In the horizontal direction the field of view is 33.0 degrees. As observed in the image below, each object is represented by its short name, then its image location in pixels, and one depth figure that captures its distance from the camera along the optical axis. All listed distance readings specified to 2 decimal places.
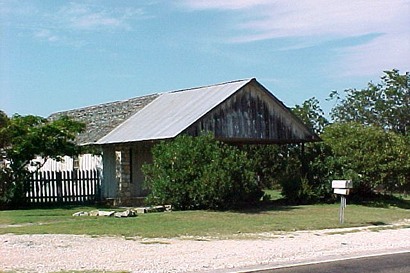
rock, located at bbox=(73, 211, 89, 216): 22.78
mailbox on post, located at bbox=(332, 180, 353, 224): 19.69
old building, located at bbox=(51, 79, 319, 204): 26.33
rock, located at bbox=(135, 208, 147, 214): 23.67
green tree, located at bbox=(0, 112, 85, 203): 26.12
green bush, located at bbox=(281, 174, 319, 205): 27.91
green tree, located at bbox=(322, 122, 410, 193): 27.81
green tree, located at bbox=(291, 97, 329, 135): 51.66
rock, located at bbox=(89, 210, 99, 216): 22.29
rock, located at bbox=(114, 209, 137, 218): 21.77
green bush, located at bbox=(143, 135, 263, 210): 23.38
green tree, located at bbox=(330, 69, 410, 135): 51.69
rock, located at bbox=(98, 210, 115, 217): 22.00
